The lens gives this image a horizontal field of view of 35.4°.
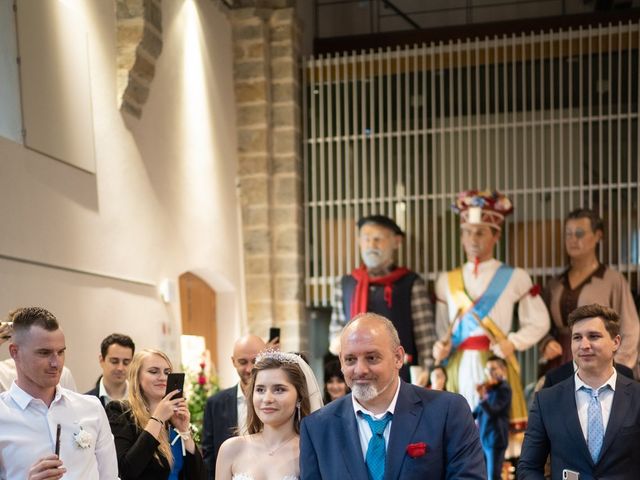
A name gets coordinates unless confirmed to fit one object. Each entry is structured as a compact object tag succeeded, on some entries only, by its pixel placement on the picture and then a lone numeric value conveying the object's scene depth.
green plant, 7.87
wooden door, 8.91
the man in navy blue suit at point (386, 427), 3.38
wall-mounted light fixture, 8.00
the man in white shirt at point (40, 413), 3.82
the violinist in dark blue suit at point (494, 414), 7.71
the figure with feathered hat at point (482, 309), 8.08
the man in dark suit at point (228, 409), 5.70
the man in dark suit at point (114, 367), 5.73
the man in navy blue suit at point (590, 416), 4.40
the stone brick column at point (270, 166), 9.97
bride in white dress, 4.12
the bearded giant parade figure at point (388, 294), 8.56
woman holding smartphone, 4.65
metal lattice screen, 9.77
